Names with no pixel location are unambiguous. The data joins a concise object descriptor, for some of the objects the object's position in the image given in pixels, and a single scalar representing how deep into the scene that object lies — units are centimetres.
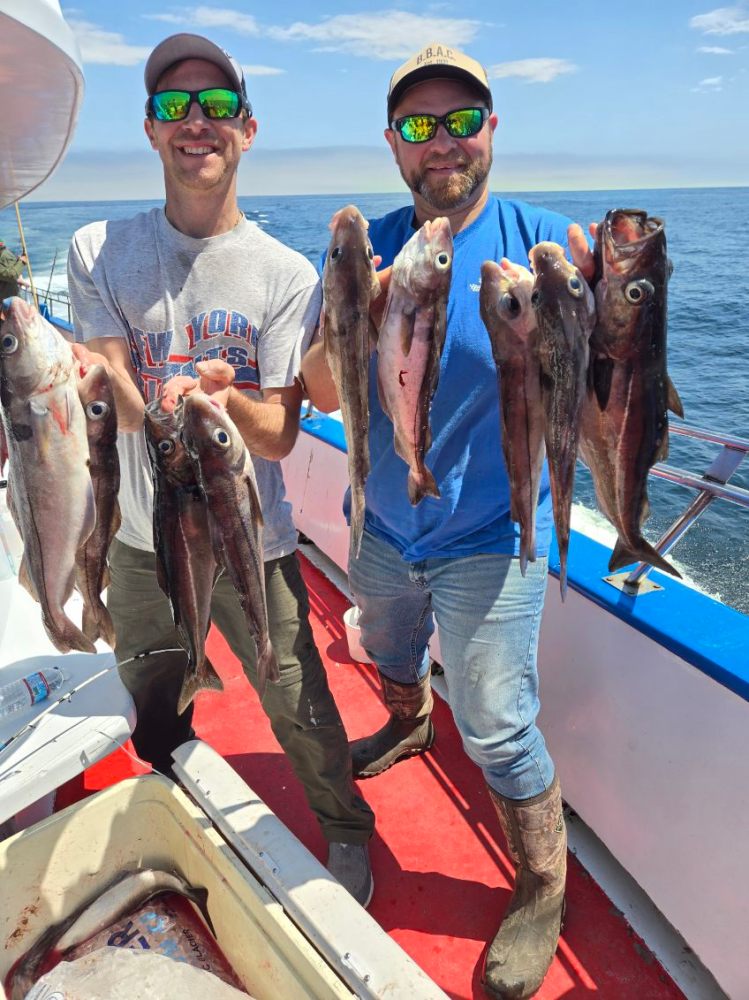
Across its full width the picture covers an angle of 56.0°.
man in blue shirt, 227
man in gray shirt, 228
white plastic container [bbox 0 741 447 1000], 190
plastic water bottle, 248
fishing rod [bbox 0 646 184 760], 233
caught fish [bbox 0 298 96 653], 168
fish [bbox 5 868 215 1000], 230
